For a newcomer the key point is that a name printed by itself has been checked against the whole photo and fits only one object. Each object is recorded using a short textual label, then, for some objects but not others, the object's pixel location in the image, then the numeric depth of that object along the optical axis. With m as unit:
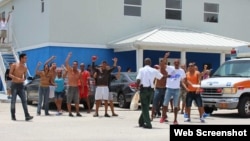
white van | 15.38
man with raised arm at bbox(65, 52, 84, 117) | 15.44
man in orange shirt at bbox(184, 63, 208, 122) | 13.88
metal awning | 24.28
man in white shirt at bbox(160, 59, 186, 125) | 13.26
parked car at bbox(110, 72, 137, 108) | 18.64
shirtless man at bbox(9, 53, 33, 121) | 13.44
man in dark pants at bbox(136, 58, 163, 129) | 12.19
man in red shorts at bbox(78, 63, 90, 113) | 16.53
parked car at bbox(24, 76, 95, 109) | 17.41
